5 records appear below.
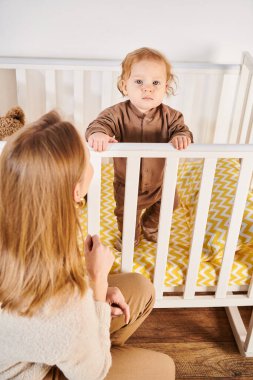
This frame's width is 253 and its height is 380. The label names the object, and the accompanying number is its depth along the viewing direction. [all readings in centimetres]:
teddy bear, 148
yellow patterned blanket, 134
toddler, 128
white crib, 110
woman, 77
